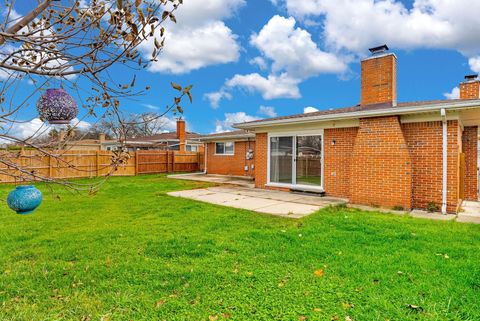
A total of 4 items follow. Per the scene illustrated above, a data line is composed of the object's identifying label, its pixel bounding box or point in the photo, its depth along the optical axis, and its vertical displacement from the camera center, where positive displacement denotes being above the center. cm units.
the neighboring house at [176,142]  2639 +179
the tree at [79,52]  190 +80
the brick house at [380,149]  706 +34
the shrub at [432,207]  711 -120
